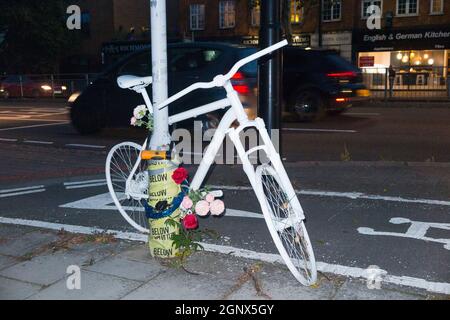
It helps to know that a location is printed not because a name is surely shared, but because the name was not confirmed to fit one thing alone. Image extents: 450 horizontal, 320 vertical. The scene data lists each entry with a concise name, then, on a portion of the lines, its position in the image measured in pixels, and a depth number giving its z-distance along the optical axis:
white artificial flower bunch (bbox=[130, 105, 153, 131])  4.41
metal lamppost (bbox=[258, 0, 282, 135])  6.12
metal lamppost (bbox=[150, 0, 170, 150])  3.97
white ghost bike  3.54
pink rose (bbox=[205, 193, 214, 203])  3.89
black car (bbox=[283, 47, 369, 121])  13.80
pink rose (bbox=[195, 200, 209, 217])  3.81
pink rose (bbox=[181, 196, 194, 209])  3.87
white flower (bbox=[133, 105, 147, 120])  4.42
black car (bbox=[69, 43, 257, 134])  9.63
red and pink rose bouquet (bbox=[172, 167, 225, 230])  3.83
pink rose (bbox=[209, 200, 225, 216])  3.83
